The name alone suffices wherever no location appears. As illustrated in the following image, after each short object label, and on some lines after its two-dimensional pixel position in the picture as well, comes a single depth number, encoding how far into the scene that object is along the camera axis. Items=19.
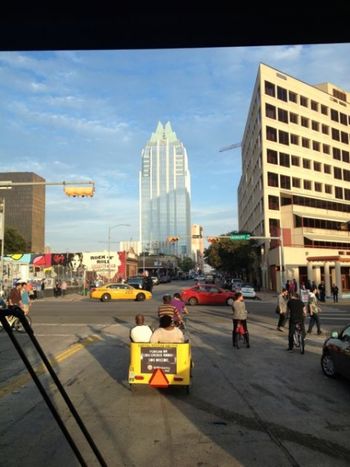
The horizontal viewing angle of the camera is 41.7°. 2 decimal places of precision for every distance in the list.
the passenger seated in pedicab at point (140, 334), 9.24
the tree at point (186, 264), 184.25
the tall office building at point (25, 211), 149.12
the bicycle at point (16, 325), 16.82
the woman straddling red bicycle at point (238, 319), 13.76
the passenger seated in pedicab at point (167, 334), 8.83
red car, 32.53
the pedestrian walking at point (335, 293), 35.88
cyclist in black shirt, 12.94
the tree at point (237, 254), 66.38
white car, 40.19
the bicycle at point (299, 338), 12.83
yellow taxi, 36.47
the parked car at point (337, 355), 9.03
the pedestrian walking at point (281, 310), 17.80
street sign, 41.09
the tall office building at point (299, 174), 55.25
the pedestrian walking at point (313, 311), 16.22
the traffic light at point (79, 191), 19.48
